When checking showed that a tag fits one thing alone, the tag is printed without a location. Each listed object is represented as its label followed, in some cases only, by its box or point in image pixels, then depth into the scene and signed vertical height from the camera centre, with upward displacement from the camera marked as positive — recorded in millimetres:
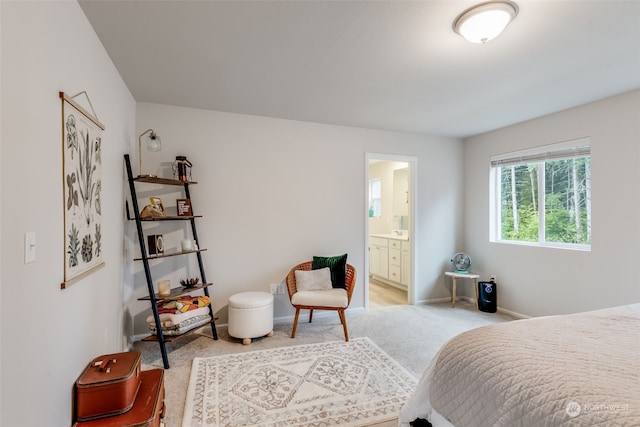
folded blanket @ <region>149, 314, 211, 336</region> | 2703 -960
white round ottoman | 2982 -957
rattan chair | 3096 -759
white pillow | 3346 -669
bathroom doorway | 4430 -280
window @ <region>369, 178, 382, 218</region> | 6480 +452
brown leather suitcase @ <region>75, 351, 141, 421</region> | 1521 -868
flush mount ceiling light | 1629 +1078
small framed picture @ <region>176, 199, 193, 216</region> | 3053 +111
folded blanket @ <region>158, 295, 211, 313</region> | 2762 -782
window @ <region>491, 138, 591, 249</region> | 3320 +272
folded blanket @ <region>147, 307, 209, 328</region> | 2701 -878
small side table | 4215 -828
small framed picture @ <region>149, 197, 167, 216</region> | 2816 +117
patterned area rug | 1913 -1210
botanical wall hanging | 1492 +153
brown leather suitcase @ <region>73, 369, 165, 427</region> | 1478 -966
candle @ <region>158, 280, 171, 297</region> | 2781 -633
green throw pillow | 3461 -548
